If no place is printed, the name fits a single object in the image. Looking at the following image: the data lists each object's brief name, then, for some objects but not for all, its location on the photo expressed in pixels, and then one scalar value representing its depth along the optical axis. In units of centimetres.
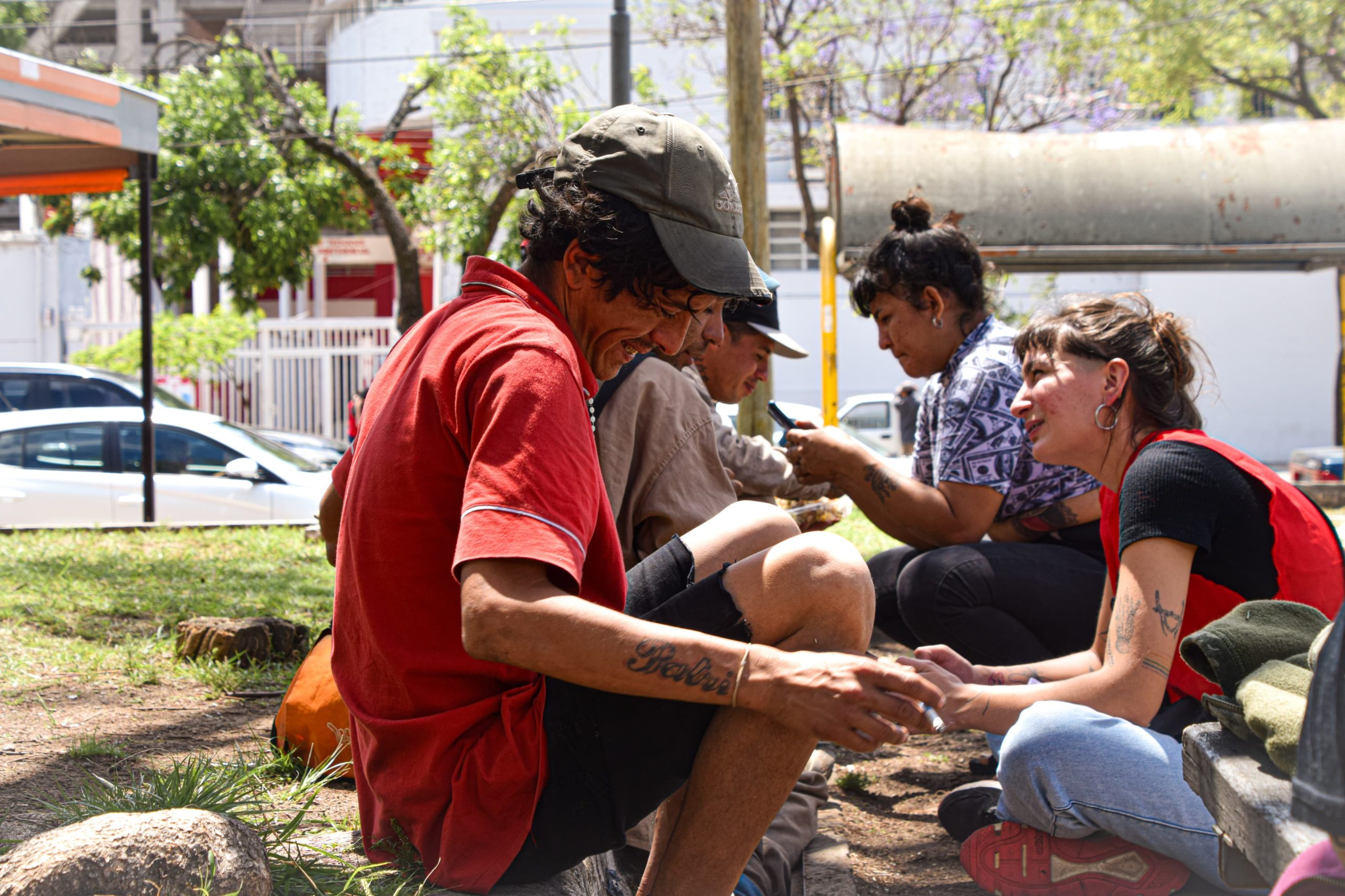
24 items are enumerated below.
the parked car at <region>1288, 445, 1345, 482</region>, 1222
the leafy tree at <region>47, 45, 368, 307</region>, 1644
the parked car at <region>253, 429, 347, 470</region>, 1232
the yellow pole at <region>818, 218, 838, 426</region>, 691
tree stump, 402
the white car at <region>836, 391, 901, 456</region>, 1638
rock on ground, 171
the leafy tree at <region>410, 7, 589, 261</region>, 1622
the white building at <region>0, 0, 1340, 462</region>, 2061
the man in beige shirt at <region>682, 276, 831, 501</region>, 402
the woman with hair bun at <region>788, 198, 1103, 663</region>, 350
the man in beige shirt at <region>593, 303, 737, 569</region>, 298
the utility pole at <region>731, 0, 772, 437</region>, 698
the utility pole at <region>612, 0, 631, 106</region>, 923
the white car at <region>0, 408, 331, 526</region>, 881
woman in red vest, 232
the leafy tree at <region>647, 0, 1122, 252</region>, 1647
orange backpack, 285
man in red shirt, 167
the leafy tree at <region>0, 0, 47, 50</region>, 2300
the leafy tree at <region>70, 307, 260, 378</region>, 1616
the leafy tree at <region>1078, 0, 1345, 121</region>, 1569
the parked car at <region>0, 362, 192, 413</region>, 1035
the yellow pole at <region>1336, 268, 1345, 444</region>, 970
